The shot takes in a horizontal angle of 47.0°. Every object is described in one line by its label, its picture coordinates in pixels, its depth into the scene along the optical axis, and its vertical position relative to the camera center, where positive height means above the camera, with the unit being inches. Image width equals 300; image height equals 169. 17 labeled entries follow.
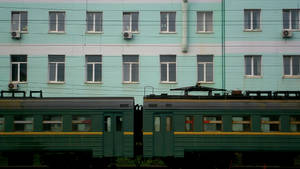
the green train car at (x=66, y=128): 596.4 -65.6
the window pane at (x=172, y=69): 904.9 +56.7
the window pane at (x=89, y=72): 903.7 +47.9
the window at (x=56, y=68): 901.2 +58.1
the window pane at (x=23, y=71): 902.4 +48.5
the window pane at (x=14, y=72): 904.3 +47.2
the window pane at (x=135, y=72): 904.9 +47.2
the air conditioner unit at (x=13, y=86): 879.1 +10.1
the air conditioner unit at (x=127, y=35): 885.2 +142.7
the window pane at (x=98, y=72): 903.1 +48.1
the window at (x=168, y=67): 903.1 +61.8
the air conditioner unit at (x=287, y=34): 889.5 +147.9
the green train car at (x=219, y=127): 597.6 -62.6
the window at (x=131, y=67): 904.3 +61.5
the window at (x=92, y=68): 903.1 +58.5
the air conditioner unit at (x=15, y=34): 889.5 +144.3
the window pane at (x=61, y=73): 903.1 +45.0
